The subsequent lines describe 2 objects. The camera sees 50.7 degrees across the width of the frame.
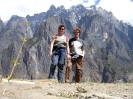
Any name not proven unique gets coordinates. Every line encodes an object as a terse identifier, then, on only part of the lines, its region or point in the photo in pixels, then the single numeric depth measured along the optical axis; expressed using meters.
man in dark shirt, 5.63
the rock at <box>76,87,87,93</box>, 3.89
